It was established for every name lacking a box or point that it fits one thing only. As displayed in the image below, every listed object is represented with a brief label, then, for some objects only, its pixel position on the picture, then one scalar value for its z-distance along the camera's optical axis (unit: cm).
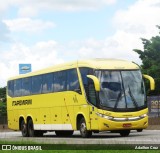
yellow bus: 2570
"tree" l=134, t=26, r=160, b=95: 5300
